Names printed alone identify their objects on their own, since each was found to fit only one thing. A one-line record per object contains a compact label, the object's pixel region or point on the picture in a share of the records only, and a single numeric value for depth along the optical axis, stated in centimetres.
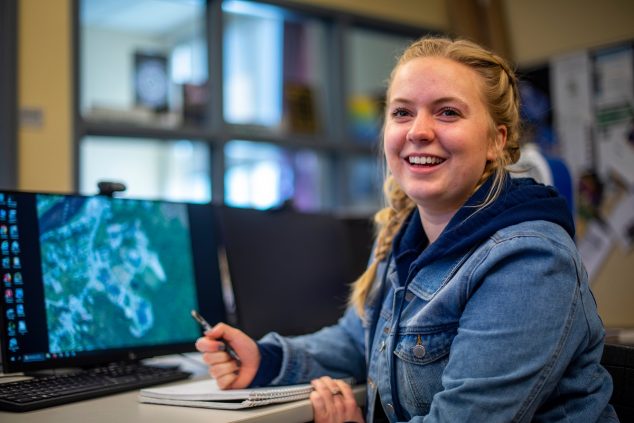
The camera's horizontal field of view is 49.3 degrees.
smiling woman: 105
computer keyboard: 120
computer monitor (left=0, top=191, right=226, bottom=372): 136
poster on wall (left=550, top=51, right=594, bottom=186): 378
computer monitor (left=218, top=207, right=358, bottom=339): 184
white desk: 114
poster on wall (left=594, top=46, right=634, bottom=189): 360
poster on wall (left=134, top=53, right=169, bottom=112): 337
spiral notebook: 122
